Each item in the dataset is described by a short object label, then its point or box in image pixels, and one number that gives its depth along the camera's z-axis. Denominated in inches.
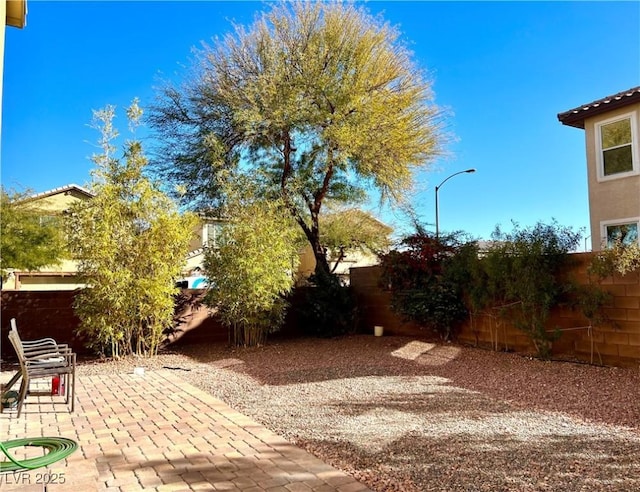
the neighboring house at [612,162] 412.5
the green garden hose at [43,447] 113.0
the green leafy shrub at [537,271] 275.7
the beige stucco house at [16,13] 146.3
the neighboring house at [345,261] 458.3
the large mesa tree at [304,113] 410.6
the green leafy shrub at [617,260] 241.0
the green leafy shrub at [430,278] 345.4
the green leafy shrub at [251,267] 346.6
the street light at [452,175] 641.6
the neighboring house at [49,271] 666.8
